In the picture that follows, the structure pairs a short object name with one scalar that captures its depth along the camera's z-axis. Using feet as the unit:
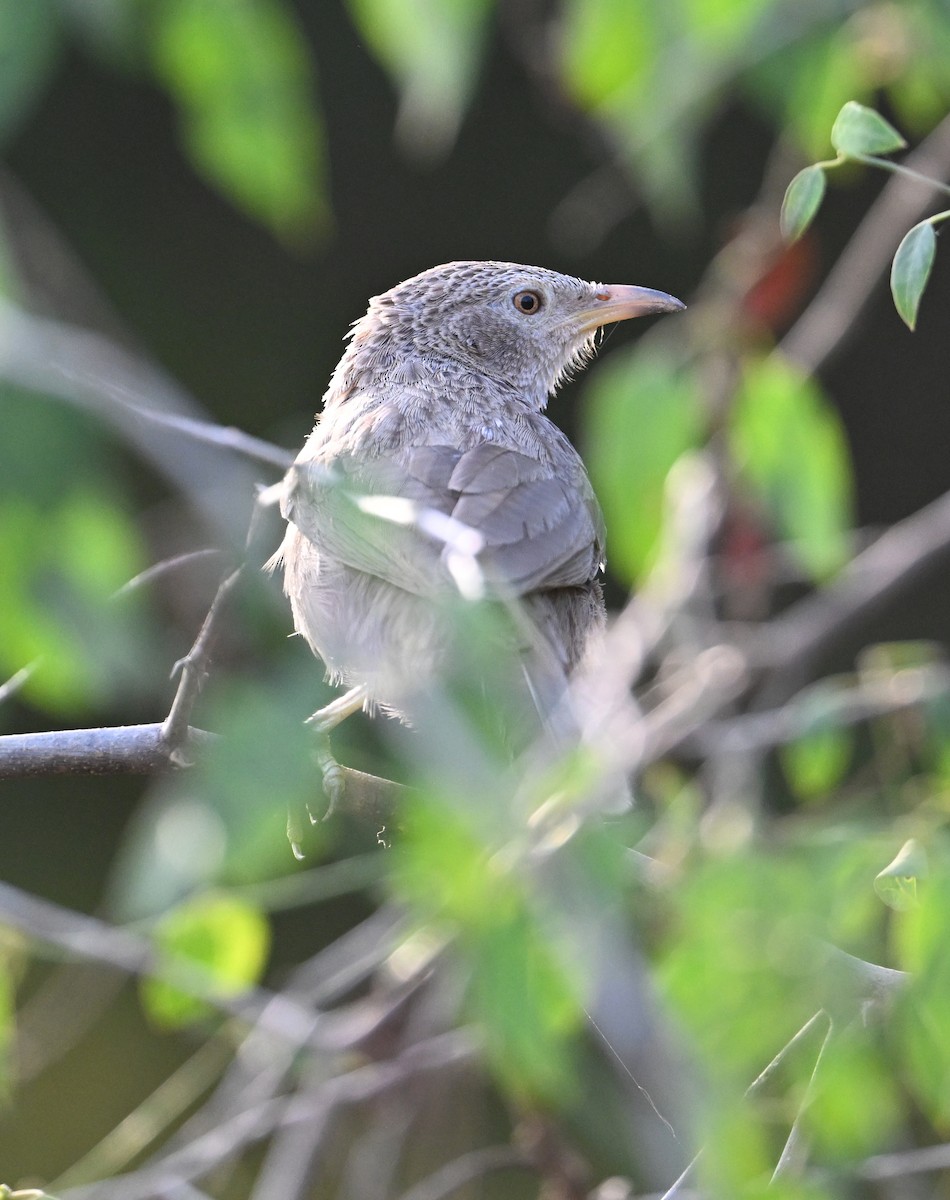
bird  16.78
